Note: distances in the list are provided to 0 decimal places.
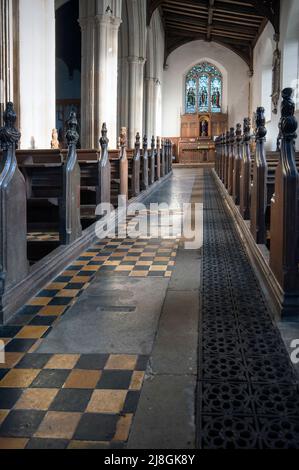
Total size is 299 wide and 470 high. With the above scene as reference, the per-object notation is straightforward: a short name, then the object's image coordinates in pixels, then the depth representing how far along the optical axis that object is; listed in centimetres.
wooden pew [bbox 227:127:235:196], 620
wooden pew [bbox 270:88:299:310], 212
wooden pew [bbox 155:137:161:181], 996
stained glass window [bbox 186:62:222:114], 2122
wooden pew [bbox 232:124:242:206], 514
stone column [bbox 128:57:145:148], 1398
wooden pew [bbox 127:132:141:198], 682
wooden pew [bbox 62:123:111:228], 475
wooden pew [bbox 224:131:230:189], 740
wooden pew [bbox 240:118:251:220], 419
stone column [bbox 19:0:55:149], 653
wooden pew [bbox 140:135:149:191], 775
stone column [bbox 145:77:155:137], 1772
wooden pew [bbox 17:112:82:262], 349
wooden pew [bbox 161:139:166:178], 1127
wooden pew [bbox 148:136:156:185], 884
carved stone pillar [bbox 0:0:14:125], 591
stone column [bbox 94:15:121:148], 973
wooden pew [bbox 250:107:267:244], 320
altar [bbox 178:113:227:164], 2058
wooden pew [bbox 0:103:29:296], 224
